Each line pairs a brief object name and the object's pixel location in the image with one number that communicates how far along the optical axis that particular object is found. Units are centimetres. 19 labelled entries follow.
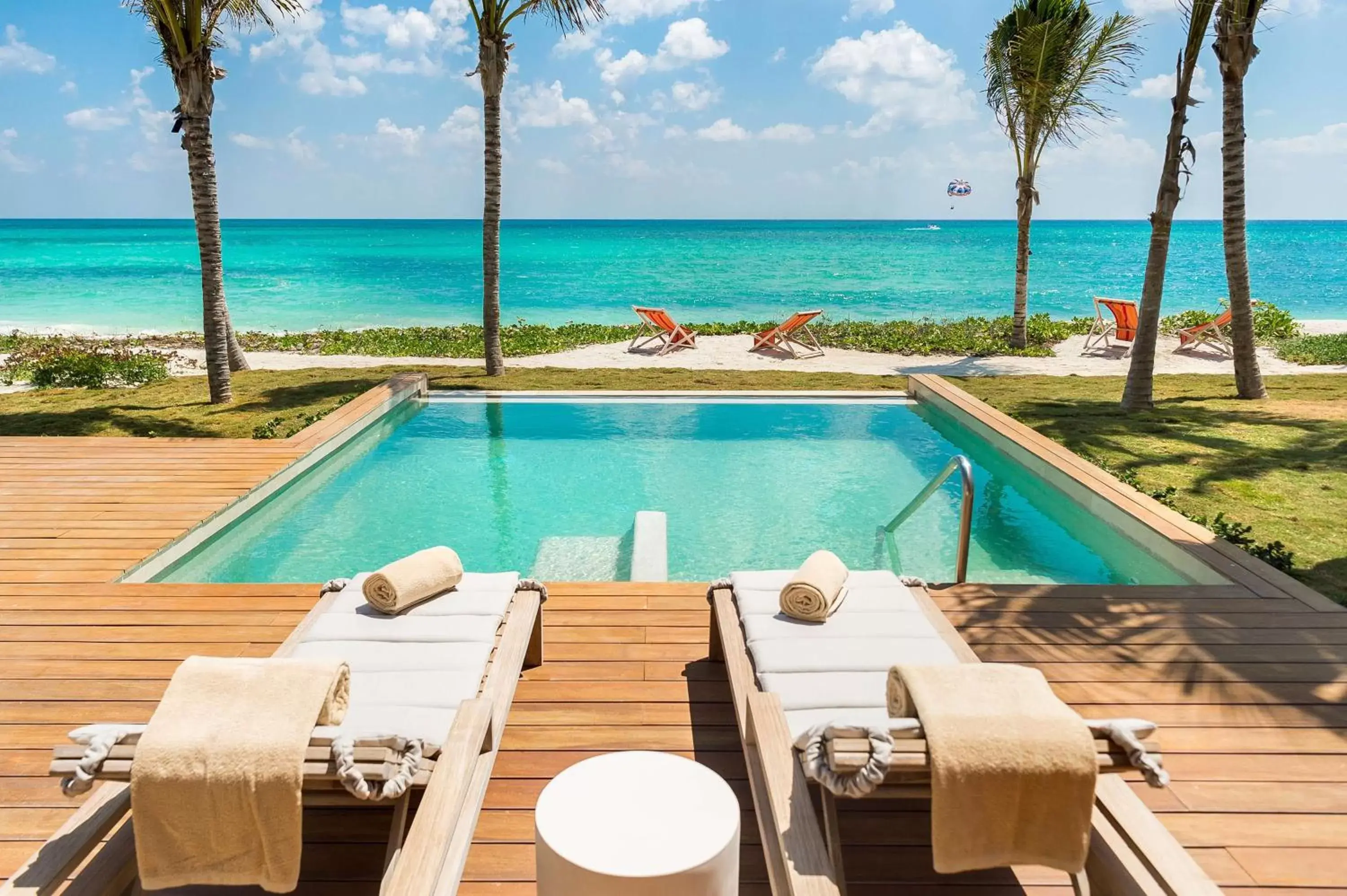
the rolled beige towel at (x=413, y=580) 317
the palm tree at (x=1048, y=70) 1157
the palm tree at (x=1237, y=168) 775
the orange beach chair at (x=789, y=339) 1416
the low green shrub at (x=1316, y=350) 1230
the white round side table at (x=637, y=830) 143
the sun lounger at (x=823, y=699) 202
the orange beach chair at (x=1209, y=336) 1351
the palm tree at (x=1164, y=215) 780
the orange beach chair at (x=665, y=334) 1427
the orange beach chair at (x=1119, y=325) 1367
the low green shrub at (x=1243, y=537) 477
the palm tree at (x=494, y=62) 980
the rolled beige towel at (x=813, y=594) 314
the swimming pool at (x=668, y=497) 555
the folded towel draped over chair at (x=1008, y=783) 196
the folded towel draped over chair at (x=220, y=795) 192
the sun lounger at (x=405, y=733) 197
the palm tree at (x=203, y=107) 773
